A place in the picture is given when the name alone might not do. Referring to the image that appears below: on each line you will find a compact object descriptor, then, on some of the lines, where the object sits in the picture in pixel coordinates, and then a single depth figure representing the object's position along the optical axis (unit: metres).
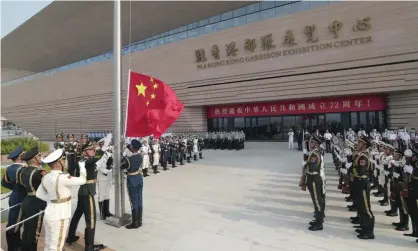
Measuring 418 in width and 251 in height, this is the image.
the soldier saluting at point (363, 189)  4.13
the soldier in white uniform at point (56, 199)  3.03
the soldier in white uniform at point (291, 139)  17.05
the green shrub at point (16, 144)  15.29
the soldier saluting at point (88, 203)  3.76
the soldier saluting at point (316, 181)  4.49
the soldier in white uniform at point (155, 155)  10.05
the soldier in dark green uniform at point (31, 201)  3.44
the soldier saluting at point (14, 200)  3.71
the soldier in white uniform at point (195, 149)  13.42
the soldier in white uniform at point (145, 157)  9.28
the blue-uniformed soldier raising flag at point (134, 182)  4.65
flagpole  4.80
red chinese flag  4.57
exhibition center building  15.82
